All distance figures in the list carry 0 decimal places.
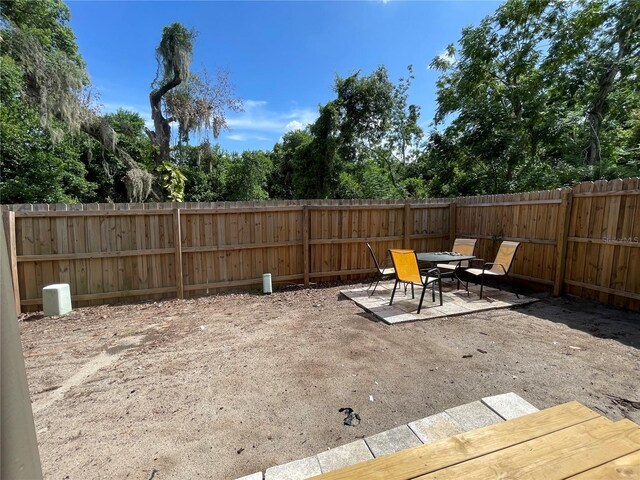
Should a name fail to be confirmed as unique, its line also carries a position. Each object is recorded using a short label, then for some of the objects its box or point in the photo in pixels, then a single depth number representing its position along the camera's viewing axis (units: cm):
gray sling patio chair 522
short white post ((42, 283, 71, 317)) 444
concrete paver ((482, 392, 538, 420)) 221
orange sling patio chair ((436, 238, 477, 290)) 593
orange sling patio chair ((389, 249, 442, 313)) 457
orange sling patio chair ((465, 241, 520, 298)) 507
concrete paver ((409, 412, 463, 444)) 200
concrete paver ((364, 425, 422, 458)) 189
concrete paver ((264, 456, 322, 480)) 173
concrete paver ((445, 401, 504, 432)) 211
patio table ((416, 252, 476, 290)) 494
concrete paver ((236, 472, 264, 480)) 174
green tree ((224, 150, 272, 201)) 1605
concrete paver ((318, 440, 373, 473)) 180
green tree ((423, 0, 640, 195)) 817
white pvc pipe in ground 562
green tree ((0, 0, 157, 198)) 785
